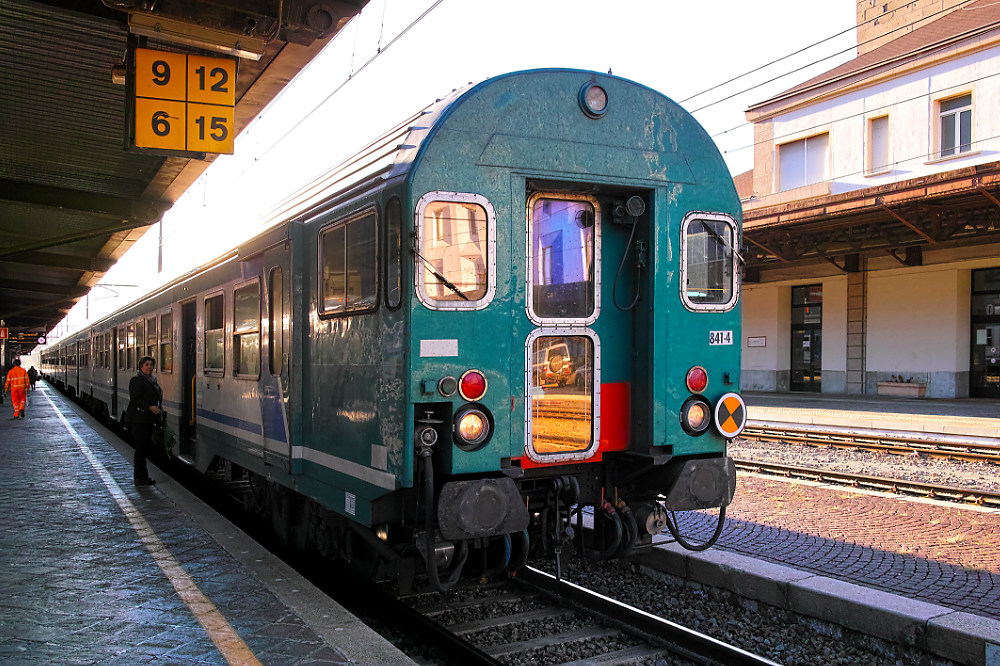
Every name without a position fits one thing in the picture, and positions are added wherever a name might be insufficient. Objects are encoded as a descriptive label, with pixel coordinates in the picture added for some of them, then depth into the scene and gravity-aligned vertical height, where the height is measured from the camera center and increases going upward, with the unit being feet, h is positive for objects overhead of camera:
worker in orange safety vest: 72.23 -4.15
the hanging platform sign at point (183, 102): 24.41 +7.49
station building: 69.00 +10.68
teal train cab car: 15.81 +0.29
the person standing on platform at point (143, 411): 32.19 -2.81
